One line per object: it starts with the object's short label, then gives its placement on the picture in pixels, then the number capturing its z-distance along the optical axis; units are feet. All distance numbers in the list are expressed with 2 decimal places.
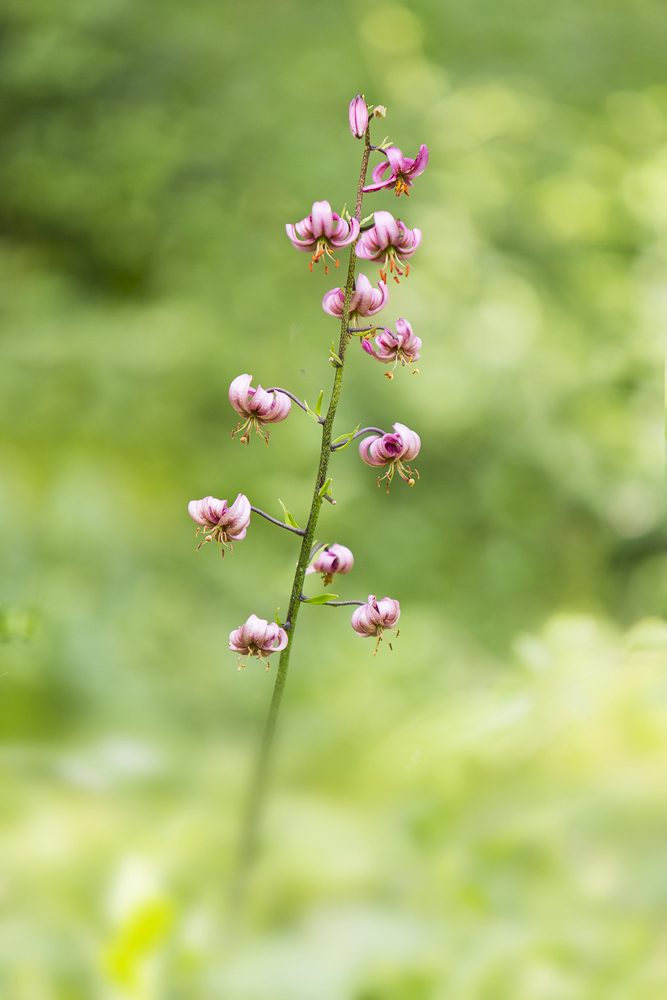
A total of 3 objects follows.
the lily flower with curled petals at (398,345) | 6.13
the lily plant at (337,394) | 6.04
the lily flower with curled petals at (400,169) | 6.02
